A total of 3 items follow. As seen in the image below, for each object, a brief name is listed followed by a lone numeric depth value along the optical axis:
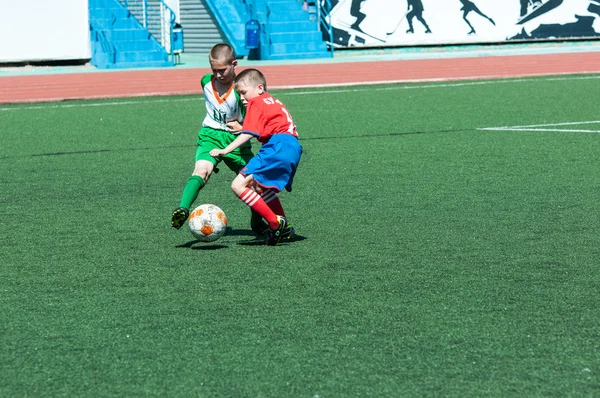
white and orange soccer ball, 11.77
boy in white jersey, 12.53
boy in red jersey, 11.83
